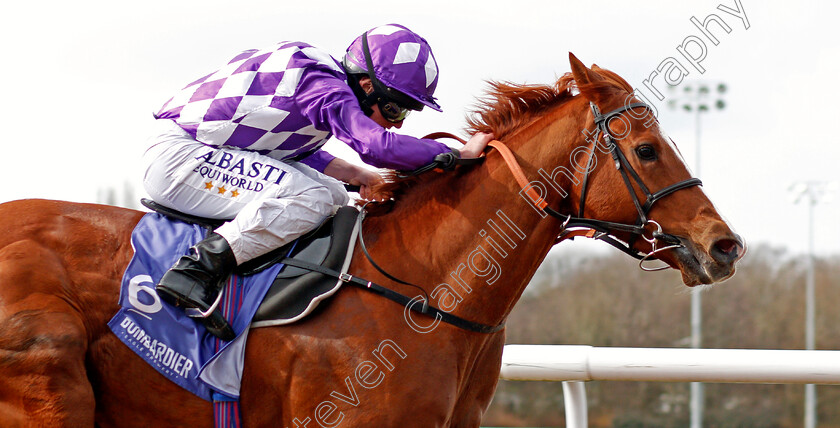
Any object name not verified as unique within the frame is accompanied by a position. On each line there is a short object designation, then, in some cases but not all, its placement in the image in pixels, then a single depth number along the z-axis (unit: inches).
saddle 224.8
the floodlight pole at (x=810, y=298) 2165.4
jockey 225.9
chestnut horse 215.6
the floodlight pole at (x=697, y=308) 2158.0
